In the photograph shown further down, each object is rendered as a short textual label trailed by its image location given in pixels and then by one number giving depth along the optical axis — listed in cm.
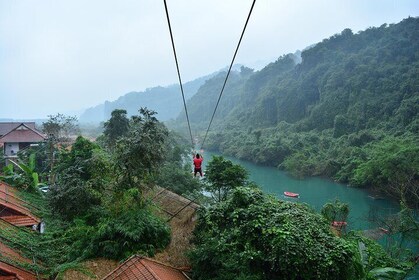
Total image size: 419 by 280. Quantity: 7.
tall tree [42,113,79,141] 2031
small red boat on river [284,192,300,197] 2286
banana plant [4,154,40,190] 1379
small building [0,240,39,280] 684
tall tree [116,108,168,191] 866
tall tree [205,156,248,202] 1038
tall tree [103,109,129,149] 1986
